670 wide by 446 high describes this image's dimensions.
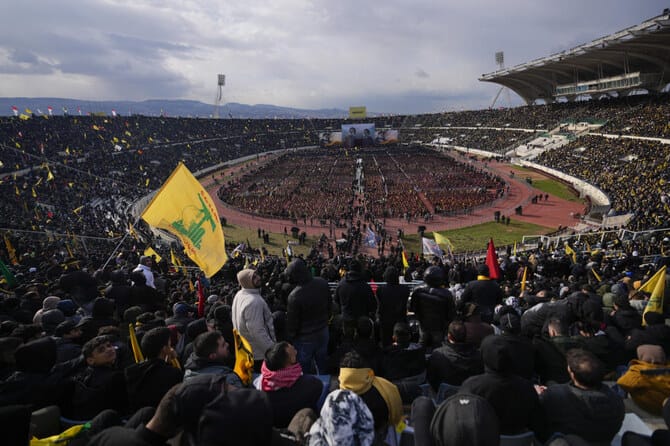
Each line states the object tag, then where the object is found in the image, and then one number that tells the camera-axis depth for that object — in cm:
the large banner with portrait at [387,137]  9738
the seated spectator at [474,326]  493
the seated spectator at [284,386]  345
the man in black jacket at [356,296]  580
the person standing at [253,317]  488
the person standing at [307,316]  518
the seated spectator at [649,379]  390
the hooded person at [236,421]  260
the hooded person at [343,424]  265
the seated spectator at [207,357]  374
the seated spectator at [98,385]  356
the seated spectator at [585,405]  321
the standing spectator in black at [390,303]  577
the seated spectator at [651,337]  468
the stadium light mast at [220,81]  12319
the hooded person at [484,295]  651
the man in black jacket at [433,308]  570
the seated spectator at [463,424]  269
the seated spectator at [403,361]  439
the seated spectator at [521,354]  405
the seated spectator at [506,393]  328
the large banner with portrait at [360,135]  9706
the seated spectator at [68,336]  467
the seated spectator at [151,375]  353
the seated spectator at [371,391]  331
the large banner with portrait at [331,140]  9818
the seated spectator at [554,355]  430
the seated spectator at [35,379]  350
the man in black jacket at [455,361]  415
